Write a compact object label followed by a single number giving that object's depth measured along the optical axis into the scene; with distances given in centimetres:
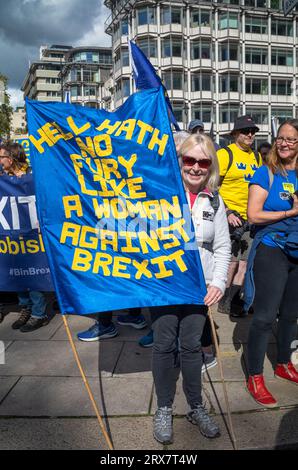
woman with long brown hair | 300
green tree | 2891
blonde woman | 263
